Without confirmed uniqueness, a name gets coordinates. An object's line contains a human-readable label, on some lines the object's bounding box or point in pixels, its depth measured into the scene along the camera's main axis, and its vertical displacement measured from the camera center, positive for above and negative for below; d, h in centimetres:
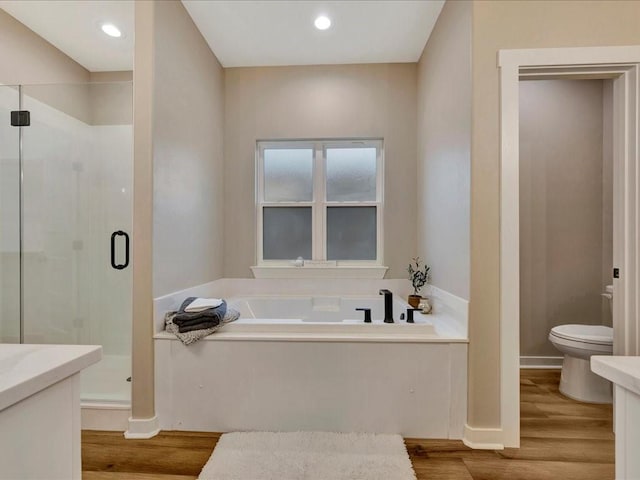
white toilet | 233 -86
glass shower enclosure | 236 +15
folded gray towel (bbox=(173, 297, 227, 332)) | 202 -47
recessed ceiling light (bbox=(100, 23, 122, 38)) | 251 +153
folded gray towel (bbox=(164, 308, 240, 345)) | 199 -55
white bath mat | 163 -111
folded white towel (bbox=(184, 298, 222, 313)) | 209 -42
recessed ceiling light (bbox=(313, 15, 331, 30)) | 245 +156
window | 327 +35
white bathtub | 195 -82
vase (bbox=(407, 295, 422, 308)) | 263 -48
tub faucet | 240 -48
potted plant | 267 -32
